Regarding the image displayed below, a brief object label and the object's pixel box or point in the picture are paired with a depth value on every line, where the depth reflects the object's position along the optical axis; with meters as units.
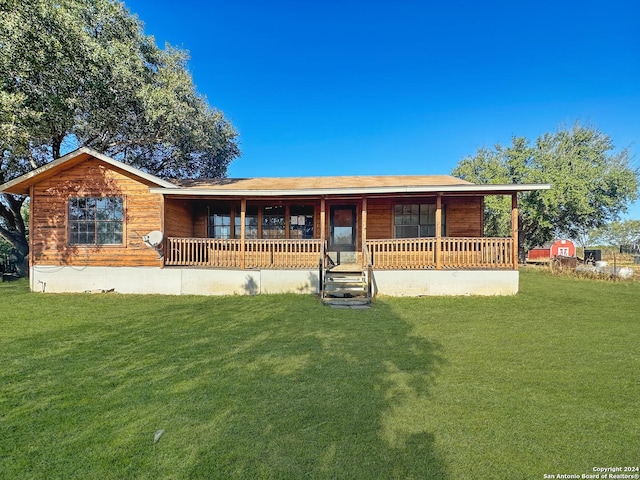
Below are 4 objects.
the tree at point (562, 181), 20.28
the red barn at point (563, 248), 25.75
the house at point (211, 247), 9.45
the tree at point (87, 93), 9.08
